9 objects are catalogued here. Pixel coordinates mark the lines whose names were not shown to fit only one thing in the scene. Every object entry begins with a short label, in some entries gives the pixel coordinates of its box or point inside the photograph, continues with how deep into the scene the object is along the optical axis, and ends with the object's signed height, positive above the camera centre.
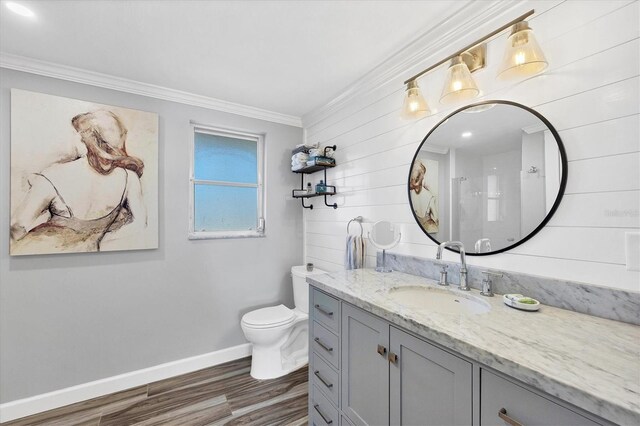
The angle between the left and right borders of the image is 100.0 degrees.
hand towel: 2.04 -0.30
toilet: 2.19 -1.05
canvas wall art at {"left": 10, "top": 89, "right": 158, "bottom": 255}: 1.82 +0.28
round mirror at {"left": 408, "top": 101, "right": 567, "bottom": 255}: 1.16 +0.19
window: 2.50 +0.30
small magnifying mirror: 1.81 -0.16
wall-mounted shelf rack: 2.44 +0.26
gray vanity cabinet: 0.71 -0.60
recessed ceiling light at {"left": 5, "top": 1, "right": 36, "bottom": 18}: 1.37 +1.07
